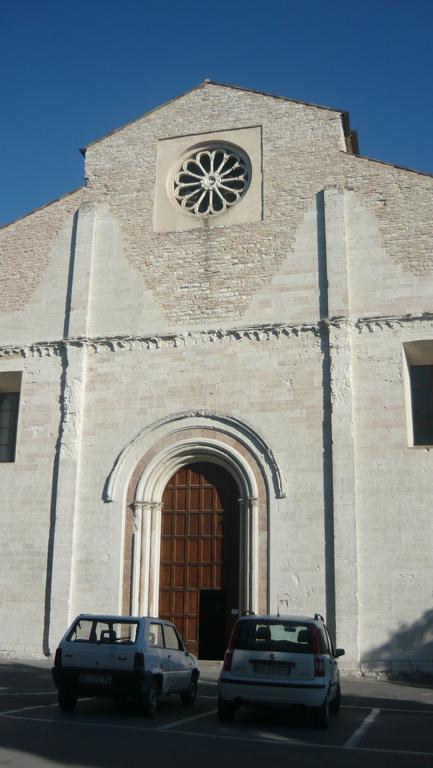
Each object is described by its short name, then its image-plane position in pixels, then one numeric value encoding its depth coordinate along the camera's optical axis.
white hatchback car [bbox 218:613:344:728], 8.59
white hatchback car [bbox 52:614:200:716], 8.91
